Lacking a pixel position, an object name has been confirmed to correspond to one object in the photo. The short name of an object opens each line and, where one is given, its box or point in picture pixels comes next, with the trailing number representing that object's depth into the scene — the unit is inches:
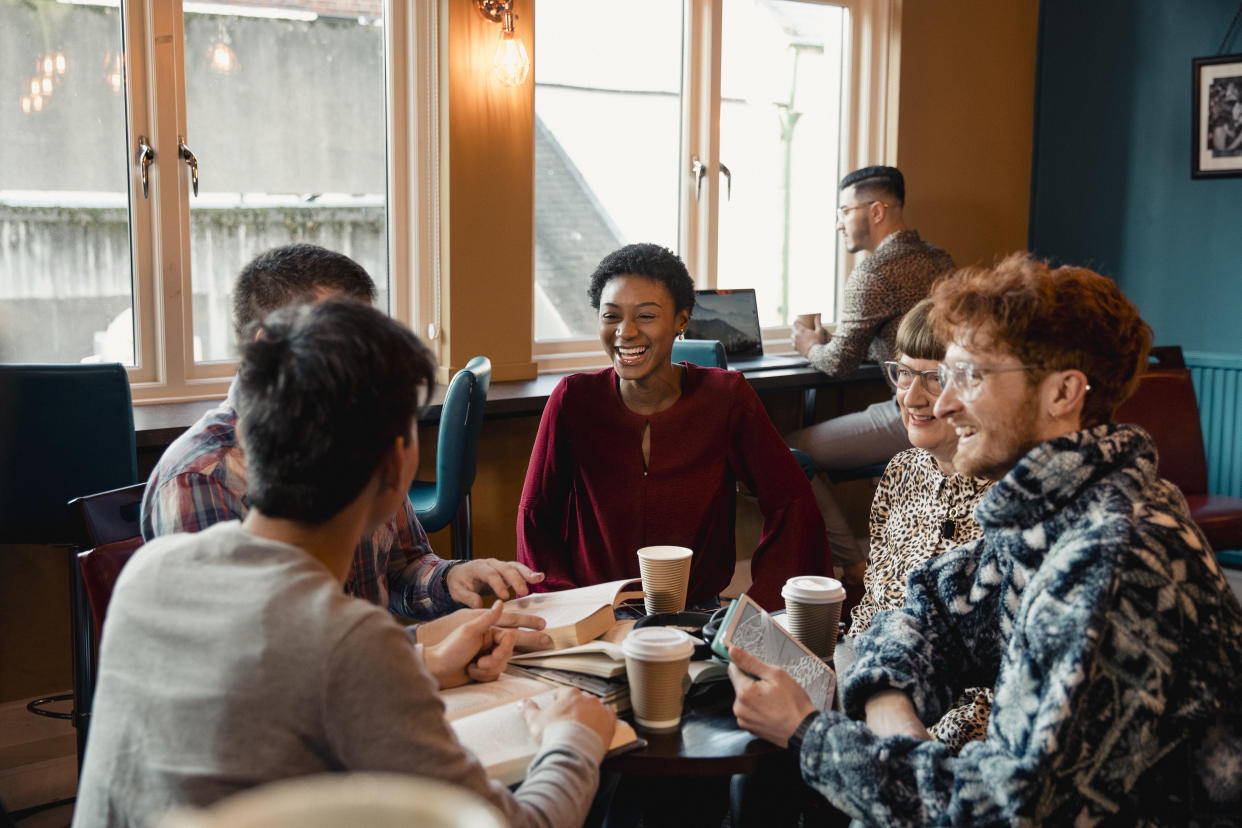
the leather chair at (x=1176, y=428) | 145.3
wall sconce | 139.2
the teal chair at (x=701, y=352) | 133.5
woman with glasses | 77.9
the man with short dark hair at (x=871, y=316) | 152.3
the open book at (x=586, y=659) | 57.9
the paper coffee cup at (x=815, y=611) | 64.3
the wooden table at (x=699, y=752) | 52.4
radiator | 179.2
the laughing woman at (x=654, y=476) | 93.6
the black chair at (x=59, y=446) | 98.6
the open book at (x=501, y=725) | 49.1
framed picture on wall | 177.5
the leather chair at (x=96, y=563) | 63.4
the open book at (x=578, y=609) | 61.8
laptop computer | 160.1
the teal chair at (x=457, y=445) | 112.3
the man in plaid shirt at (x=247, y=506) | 58.7
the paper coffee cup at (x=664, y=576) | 68.1
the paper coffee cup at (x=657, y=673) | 53.7
